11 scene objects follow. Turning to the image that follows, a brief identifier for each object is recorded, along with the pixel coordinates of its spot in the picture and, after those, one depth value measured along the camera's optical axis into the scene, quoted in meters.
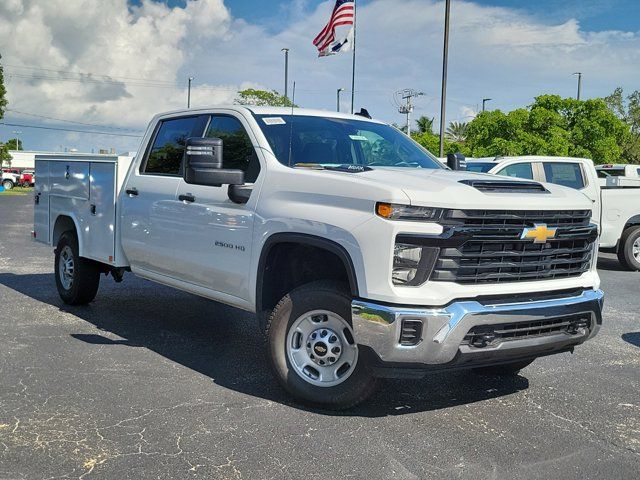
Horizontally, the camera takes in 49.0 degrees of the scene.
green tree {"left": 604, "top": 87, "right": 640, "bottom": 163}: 46.41
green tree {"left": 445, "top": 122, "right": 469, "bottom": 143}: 77.24
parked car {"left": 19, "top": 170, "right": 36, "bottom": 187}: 59.66
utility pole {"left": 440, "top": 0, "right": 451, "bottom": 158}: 22.59
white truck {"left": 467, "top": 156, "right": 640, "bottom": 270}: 11.58
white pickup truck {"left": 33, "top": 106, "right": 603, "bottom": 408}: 3.99
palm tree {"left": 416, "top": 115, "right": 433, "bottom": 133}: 71.42
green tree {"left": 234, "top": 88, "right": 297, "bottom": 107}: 43.72
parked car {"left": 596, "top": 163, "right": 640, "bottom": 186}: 20.80
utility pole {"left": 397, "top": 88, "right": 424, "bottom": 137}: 48.89
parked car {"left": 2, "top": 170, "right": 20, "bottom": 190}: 54.78
